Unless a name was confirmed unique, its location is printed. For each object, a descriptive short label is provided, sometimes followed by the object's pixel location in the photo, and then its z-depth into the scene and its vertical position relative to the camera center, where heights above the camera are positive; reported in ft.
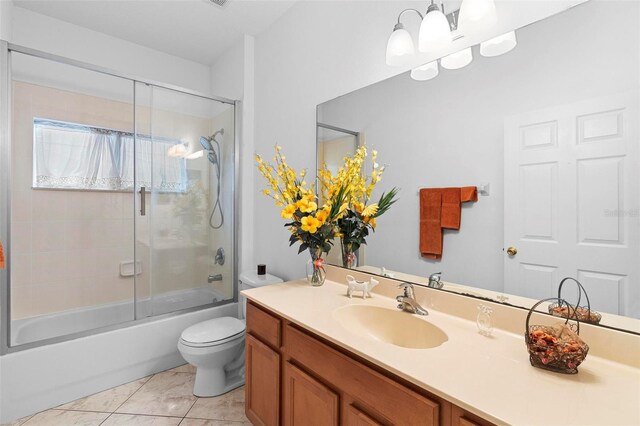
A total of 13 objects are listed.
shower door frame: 5.64 +0.49
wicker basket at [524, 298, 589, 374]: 2.52 -1.16
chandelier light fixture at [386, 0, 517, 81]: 3.80 +2.49
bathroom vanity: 2.26 -1.40
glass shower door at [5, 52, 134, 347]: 7.41 +0.29
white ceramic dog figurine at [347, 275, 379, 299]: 4.90 -1.21
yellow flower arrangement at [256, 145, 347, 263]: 5.01 -0.02
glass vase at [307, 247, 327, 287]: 5.46 -1.05
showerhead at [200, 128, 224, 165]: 8.54 +1.95
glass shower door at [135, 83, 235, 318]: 7.57 +0.34
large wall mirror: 2.95 +0.64
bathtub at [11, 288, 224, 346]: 7.35 -2.69
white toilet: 6.12 -2.91
